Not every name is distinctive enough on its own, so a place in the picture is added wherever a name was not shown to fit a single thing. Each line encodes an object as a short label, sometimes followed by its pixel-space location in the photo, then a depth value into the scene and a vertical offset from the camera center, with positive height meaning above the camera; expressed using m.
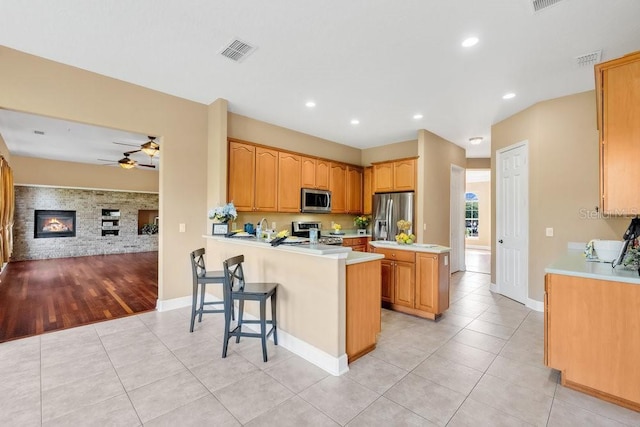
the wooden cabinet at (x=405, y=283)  3.73 -0.91
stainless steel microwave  5.44 +0.34
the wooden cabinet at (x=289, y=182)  5.08 +0.67
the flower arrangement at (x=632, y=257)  2.21 -0.33
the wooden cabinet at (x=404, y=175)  5.50 +0.87
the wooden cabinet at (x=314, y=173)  5.49 +0.91
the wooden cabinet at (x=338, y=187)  6.05 +0.68
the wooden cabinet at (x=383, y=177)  5.91 +0.89
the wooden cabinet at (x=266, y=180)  4.73 +0.65
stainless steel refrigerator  5.47 +0.11
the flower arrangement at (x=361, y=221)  6.64 -0.09
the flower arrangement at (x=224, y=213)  3.81 +0.06
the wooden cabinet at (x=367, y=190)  6.49 +0.64
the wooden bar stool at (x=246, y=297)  2.55 -0.76
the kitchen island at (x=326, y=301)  2.39 -0.80
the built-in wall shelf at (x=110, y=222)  9.34 -0.18
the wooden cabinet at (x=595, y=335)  1.91 -0.88
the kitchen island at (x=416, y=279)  3.53 -0.83
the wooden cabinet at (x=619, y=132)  1.95 +0.62
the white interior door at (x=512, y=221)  4.34 -0.06
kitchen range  5.40 -0.29
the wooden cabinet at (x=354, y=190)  6.43 +0.65
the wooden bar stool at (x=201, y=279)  3.12 -0.70
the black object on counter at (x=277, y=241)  2.93 -0.26
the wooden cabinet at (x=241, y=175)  4.36 +0.68
